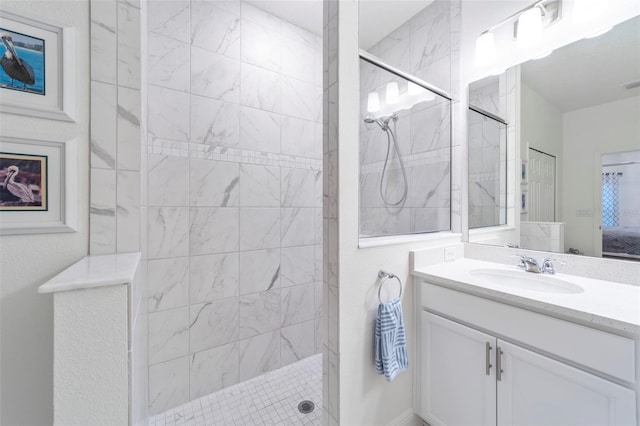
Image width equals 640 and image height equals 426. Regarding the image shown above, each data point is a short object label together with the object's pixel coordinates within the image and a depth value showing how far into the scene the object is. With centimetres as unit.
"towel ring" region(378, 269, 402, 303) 133
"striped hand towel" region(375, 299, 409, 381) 125
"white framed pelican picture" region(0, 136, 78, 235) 81
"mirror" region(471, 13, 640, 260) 118
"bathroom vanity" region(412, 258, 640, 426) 87
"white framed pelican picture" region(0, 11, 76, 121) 81
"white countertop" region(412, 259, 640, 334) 86
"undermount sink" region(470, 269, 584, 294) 124
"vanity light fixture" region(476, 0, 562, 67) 142
